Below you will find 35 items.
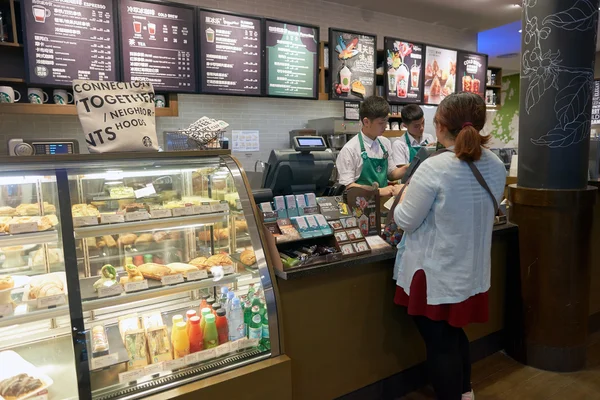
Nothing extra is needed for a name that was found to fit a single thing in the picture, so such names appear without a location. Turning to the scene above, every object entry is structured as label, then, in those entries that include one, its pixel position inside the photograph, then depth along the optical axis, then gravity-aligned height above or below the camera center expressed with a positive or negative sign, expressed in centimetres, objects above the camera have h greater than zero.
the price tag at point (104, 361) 174 -87
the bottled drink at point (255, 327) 208 -89
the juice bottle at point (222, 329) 208 -89
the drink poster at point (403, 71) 566 +76
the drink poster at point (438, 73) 609 +77
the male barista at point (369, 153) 306 -16
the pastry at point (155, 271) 203 -61
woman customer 204 -50
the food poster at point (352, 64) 524 +80
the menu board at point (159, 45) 411 +84
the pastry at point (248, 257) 218 -60
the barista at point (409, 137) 419 -6
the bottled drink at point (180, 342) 198 -90
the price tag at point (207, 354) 193 -94
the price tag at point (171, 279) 199 -63
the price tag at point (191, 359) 190 -94
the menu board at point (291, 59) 483 +80
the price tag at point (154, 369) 181 -93
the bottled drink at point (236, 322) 210 -87
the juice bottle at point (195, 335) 201 -89
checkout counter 214 -95
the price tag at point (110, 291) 183 -63
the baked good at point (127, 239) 219 -50
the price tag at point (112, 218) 194 -35
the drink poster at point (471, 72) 641 +83
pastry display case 173 -61
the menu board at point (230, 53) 446 +81
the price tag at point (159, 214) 206 -35
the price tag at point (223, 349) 197 -94
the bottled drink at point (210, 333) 204 -89
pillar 276 -34
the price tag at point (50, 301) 170 -61
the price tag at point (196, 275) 206 -64
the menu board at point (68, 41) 373 +82
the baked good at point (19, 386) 162 -90
